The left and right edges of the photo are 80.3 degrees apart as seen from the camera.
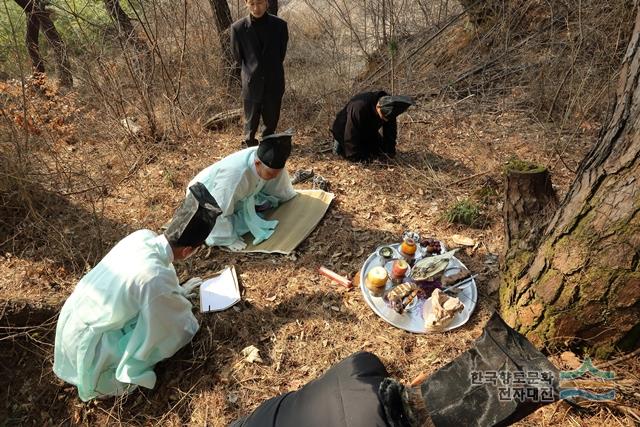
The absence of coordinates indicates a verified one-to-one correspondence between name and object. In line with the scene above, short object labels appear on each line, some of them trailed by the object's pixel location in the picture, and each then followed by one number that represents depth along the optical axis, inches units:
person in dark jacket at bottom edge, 47.8
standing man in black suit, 182.4
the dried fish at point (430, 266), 129.2
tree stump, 109.9
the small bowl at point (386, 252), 141.9
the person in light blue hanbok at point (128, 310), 103.5
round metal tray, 120.1
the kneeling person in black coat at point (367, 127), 195.9
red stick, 137.9
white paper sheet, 133.3
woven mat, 158.9
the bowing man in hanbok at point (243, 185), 150.4
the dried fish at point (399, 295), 124.4
